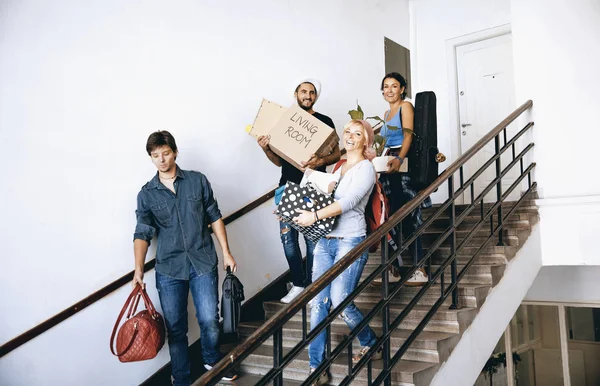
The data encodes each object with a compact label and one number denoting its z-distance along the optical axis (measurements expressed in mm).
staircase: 2438
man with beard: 3035
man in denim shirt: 2689
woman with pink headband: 2260
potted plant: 2963
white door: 5078
